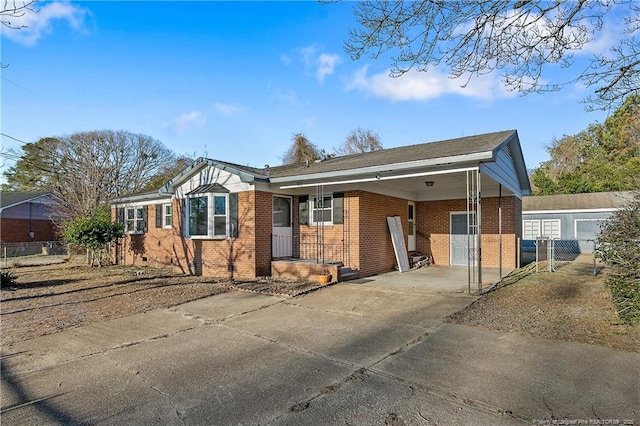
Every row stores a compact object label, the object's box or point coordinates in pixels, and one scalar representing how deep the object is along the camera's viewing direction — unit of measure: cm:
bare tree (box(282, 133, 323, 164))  2891
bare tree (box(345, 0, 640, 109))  511
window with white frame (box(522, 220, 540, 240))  2184
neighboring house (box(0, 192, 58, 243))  2827
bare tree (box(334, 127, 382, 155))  3647
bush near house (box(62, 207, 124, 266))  1410
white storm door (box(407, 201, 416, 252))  1400
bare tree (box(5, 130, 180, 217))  1997
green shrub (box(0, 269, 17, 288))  1011
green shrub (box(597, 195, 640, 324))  528
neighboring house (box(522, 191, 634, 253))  2012
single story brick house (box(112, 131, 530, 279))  1042
